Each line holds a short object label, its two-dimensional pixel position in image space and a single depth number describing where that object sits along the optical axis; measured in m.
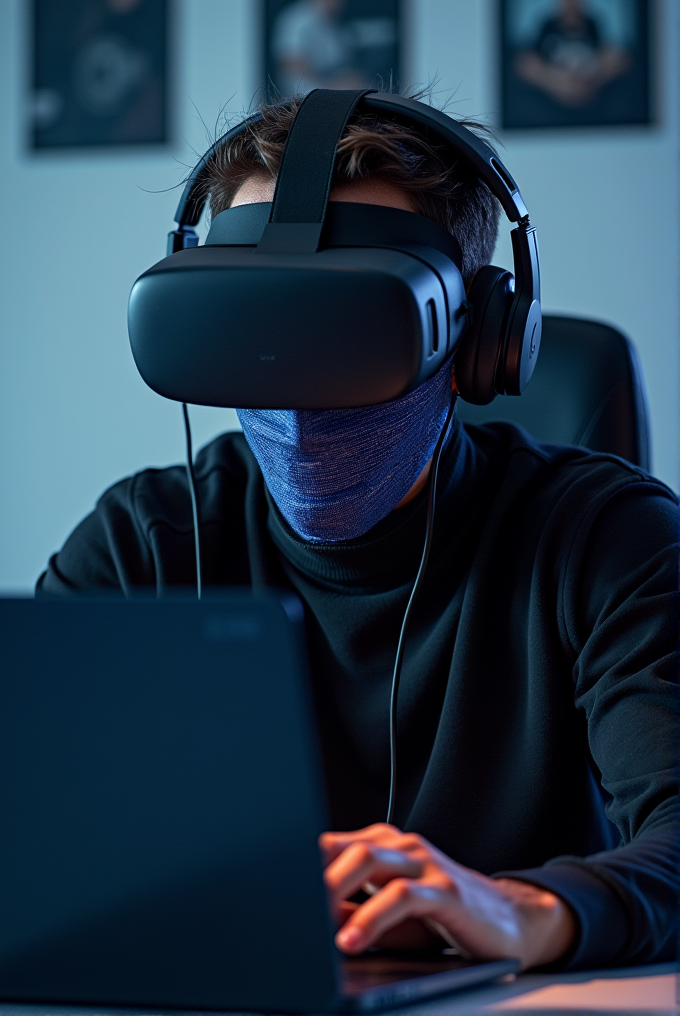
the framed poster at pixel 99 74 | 2.28
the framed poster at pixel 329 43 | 2.17
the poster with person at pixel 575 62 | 2.11
